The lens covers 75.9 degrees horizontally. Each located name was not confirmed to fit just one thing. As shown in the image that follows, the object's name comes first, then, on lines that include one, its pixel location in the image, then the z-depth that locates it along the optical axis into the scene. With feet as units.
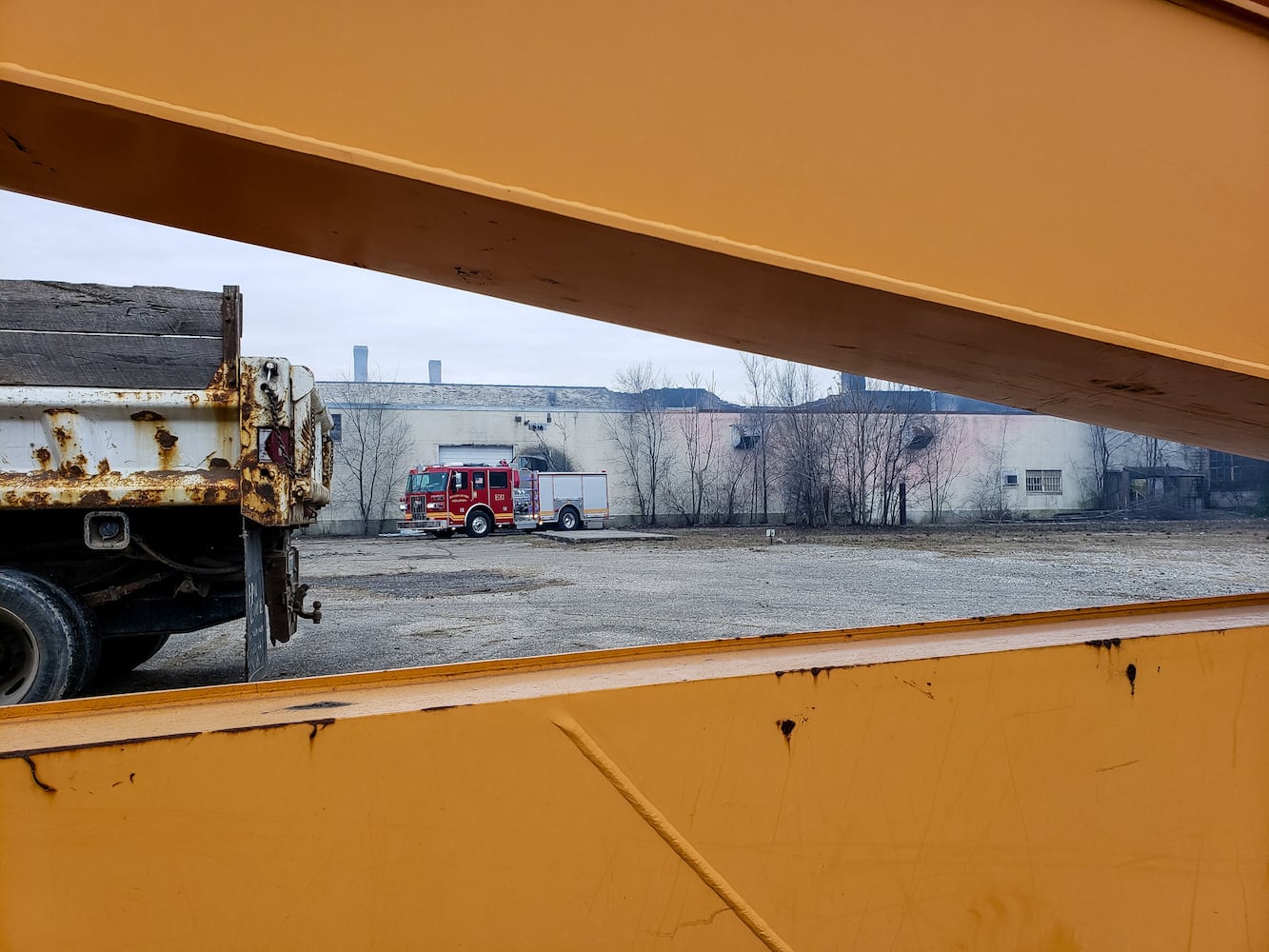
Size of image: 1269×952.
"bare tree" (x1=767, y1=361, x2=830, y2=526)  96.27
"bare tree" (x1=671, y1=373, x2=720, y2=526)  103.60
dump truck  13.78
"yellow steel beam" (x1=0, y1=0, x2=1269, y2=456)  3.29
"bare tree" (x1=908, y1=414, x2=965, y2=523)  101.09
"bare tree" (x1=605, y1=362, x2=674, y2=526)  104.37
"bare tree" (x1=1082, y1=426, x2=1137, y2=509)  106.93
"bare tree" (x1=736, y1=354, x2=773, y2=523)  101.19
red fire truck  80.12
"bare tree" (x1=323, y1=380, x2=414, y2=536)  97.19
